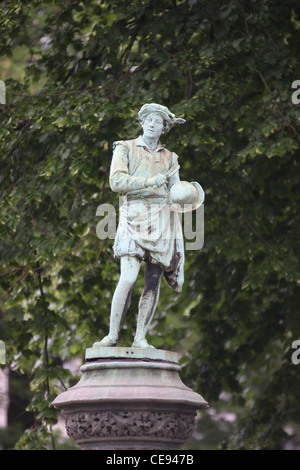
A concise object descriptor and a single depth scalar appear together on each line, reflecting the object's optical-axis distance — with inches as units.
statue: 667.4
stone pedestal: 620.1
